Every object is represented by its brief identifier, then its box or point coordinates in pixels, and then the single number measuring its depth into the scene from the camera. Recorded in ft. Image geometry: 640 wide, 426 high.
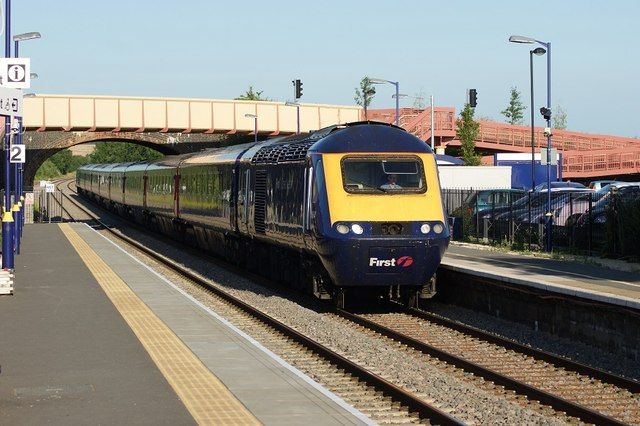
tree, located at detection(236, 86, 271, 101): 346.95
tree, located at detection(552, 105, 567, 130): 479.00
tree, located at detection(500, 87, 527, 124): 442.50
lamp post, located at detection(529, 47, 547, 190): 126.31
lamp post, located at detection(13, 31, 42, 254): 116.67
